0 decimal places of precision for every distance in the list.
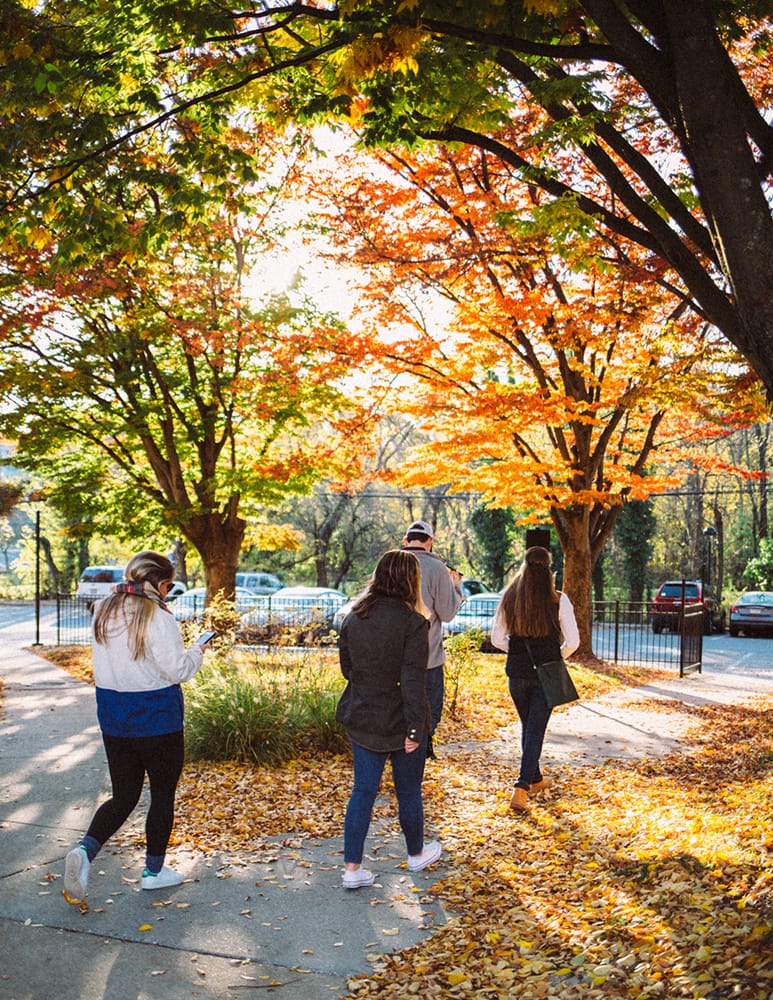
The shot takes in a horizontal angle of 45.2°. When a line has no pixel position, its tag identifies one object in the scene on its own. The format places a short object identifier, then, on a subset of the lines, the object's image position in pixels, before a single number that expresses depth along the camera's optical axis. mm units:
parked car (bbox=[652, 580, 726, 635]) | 26656
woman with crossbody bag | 6875
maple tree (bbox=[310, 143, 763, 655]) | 12797
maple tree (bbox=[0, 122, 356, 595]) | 14703
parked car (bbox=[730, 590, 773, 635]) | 26969
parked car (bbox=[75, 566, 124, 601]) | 33906
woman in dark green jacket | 5027
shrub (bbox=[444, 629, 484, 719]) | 10812
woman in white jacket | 4848
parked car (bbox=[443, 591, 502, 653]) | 20750
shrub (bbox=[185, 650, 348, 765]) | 8000
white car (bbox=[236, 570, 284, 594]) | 38594
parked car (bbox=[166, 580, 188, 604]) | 32128
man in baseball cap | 7176
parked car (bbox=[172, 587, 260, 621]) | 20797
